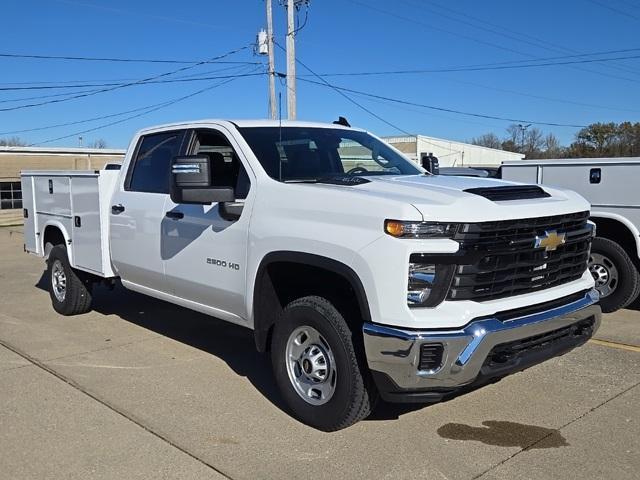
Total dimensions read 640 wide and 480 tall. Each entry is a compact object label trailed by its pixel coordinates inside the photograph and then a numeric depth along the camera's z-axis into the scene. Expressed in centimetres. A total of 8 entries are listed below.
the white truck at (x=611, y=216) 698
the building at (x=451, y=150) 4978
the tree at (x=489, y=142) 8029
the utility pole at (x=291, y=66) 1877
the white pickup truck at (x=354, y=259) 363
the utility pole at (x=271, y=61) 2162
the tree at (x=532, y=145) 7369
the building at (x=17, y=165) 2947
